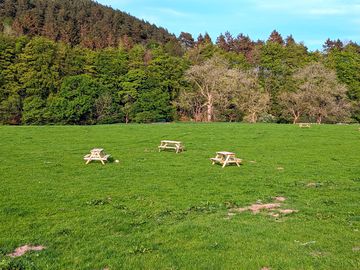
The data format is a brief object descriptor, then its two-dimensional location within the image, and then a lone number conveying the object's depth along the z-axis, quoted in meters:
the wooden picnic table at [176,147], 28.13
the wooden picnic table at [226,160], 22.33
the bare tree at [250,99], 70.69
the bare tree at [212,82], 70.56
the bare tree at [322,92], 70.00
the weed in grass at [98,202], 12.92
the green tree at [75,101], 61.91
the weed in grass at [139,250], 8.60
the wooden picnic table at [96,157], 21.86
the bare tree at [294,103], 70.94
